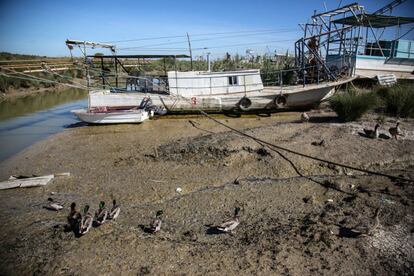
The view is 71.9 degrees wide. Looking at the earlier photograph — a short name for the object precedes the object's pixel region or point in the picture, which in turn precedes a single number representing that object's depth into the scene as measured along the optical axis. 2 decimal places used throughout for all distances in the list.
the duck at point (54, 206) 7.08
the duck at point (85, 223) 5.75
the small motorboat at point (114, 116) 15.73
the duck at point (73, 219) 5.96
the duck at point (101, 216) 6.10
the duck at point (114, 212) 6.35
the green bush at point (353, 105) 12.02
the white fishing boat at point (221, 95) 16.69
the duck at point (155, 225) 5.83
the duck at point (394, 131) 9.85
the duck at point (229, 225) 5.64
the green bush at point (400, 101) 12.74
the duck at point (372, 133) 9.90
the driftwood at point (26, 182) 8.54
